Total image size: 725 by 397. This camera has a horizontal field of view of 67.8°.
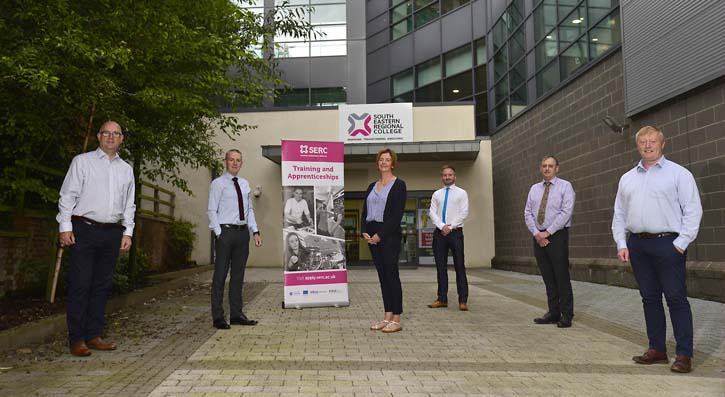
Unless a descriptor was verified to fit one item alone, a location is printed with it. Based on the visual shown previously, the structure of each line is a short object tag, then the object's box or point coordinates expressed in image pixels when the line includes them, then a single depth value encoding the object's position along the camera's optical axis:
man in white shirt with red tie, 5.66
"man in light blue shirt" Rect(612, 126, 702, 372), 3.84
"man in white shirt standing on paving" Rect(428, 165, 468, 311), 6.82
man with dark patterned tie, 5.63
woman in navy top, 5.27
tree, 4.51
